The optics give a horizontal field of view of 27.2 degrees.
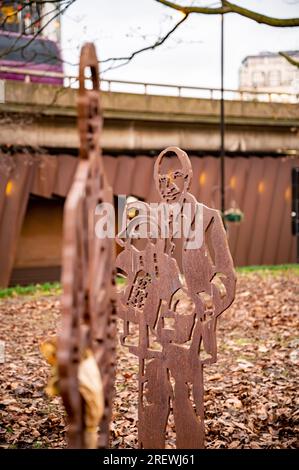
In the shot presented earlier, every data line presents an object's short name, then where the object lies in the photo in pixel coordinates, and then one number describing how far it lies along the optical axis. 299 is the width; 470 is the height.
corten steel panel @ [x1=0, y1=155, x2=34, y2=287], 17.11
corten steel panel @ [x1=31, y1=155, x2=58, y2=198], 17.56
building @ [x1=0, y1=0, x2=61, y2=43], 16.97
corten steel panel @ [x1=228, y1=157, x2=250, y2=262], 20.89
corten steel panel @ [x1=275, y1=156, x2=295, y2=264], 21.98
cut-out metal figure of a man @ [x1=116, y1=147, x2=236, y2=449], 4.59
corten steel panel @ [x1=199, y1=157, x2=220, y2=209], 20.20
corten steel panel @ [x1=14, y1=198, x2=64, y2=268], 19.00
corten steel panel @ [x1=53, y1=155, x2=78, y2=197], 17.89
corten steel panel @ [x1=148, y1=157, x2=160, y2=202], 19.47
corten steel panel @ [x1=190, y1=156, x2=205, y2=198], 20.02
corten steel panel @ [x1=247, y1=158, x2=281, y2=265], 21.38
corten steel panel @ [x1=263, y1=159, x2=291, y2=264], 21.73
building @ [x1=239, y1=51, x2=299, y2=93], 29.97
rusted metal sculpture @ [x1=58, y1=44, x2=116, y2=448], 2.17
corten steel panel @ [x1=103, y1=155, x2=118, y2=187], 18.66
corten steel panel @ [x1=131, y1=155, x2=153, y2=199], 19.22
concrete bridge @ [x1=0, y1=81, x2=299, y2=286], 17.03
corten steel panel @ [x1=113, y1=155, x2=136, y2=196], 18.93
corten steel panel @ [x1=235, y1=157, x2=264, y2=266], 21.08
